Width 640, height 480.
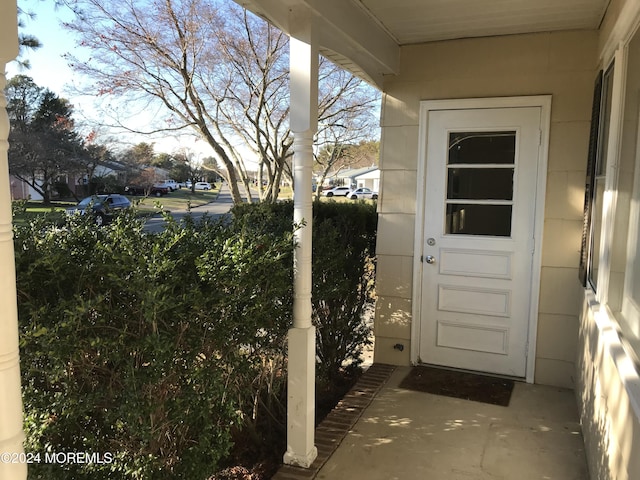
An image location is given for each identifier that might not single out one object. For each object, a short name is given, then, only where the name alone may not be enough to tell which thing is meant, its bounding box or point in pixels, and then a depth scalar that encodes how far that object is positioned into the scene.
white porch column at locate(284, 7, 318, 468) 2.42
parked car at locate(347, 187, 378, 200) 15.55
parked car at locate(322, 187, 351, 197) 14.07
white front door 3.61
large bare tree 6.70
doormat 3.44
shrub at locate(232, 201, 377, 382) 3.14
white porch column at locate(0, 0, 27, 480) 1.07
